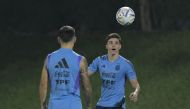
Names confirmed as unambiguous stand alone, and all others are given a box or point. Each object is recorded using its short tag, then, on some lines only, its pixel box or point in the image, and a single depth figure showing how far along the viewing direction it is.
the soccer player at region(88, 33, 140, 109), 19.03
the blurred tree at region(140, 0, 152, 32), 53.97
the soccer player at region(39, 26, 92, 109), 15.09
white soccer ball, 28.48
